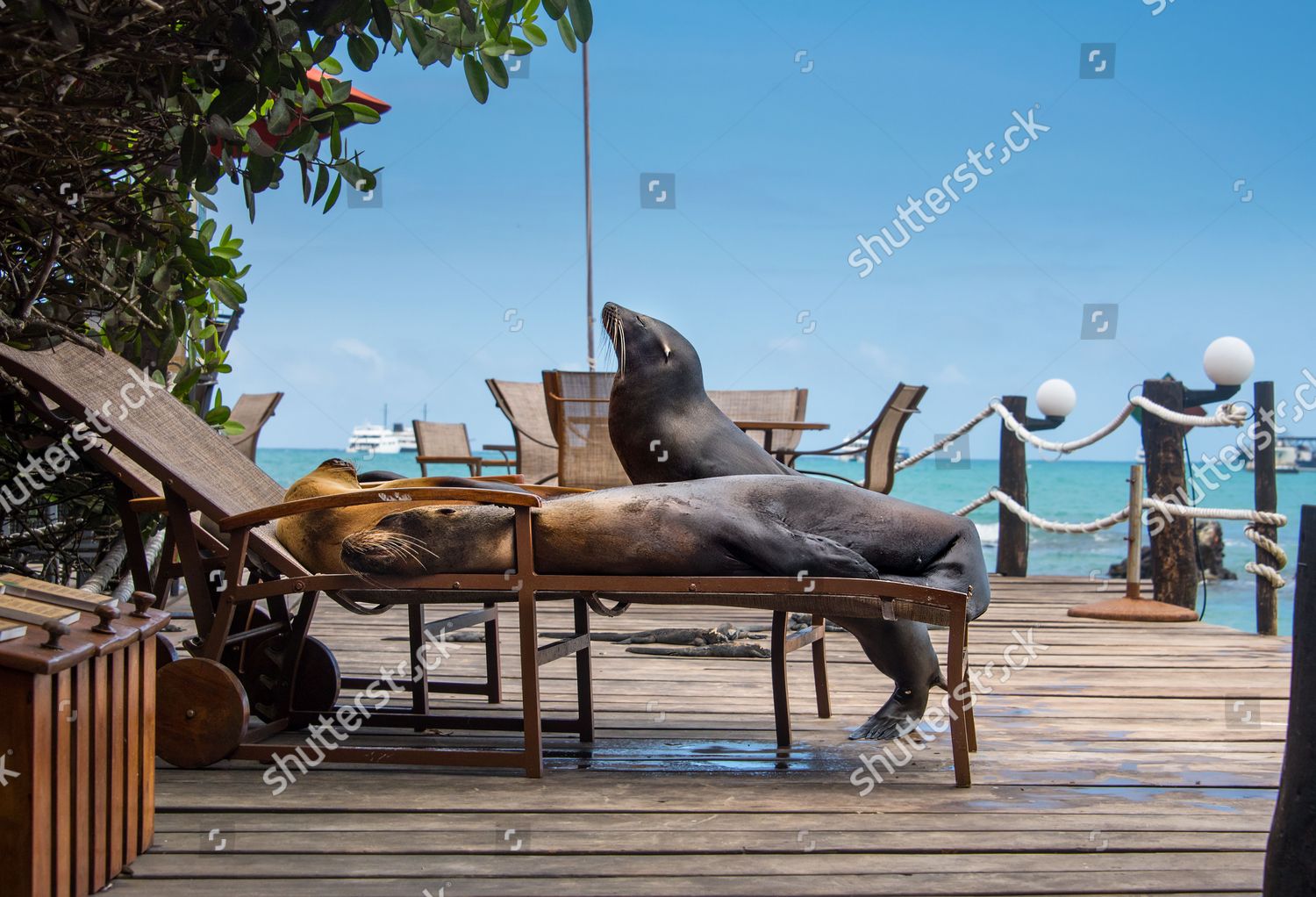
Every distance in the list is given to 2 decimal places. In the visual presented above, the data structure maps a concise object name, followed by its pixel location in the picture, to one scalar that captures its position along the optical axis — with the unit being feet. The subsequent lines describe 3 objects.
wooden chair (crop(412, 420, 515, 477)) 28.30
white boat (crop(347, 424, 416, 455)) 151.67
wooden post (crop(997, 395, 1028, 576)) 29.37
